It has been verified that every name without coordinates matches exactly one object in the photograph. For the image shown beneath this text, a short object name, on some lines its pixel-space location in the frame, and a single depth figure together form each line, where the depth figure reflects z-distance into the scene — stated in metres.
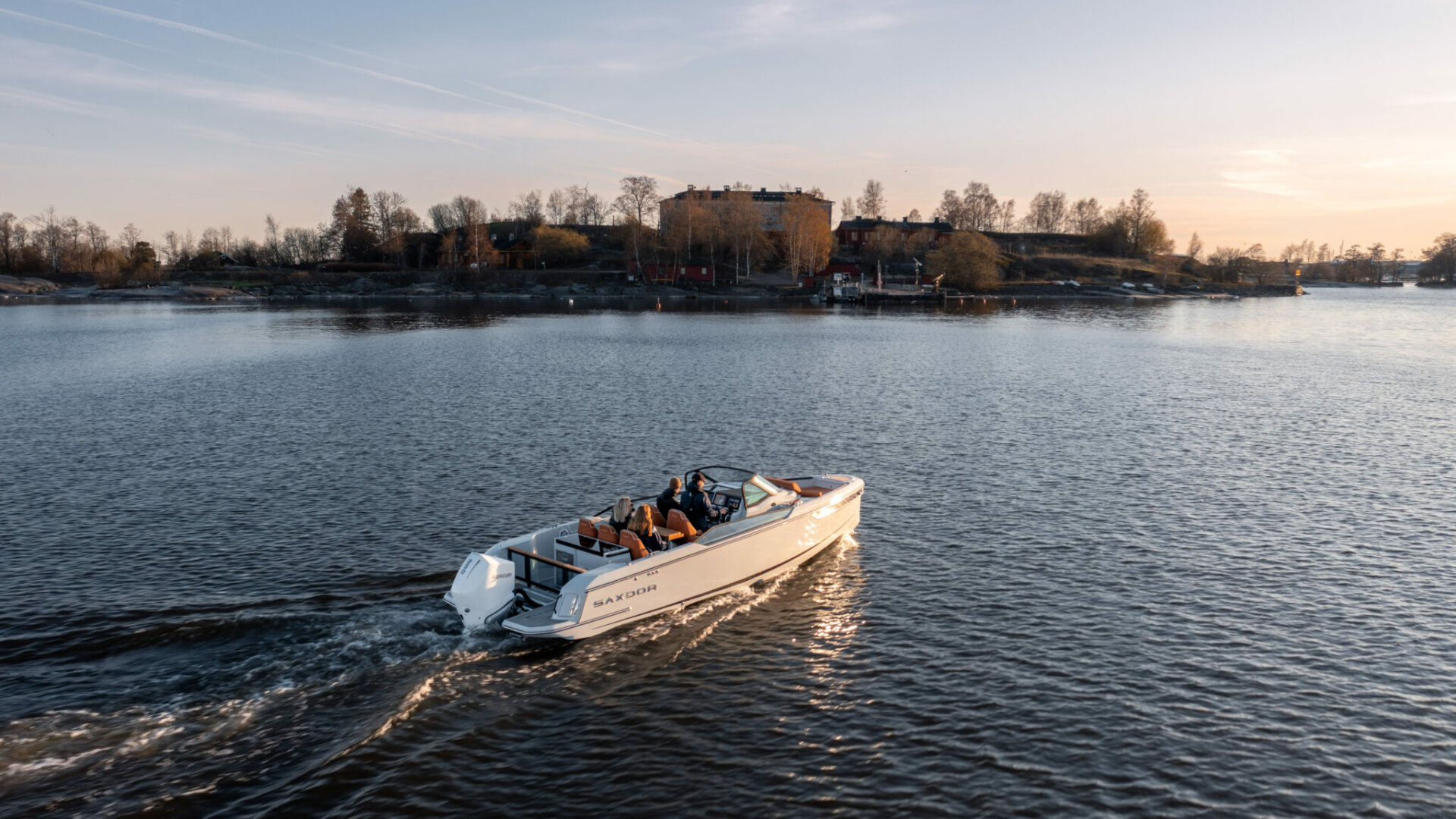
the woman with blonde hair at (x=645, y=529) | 15.38
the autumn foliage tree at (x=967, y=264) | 144.00
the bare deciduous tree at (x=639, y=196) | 173.12
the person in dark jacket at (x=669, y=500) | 16.64
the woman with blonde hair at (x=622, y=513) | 15.28
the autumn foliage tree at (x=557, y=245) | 153.38
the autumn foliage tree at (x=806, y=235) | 139.12
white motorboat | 14.23
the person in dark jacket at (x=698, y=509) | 16.84
